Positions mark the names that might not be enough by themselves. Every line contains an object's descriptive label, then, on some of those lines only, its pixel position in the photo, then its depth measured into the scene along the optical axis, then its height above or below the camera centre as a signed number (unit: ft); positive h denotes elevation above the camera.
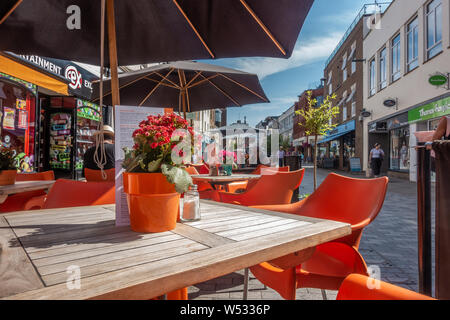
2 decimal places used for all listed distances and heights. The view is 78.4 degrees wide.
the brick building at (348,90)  62.39 +17.67
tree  23.17 +3.37
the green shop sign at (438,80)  31.03 +8.84
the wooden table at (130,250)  2.22 -0.99
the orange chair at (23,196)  10.59 -1.47
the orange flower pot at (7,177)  9.08 -0.56
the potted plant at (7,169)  9.11 -0.29
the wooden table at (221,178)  12.78 -0.94
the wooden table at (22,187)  7.88 -0.85
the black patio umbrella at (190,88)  15.68 +4.68
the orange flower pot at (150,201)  3.50 -0.55
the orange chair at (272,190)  10.14 -1.18
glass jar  4.39 -0.77
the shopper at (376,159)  42.96 -0.21
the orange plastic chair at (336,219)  5.07 -1.43
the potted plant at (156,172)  3.50 -0.17
